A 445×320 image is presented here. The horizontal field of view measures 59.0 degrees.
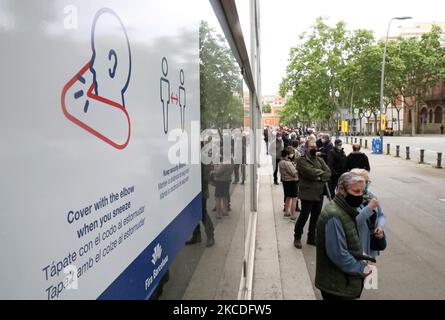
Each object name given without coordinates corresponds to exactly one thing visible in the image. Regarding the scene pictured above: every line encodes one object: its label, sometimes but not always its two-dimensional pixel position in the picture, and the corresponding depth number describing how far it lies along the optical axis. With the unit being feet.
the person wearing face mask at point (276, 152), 46.12
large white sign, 1.67
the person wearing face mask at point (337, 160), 30.40
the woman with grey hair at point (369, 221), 12.05
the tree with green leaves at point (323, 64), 140.15
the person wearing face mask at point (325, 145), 35.90
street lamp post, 91.25
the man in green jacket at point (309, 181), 21.27
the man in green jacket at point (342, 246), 9.84
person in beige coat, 27.94
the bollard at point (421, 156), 67.92
